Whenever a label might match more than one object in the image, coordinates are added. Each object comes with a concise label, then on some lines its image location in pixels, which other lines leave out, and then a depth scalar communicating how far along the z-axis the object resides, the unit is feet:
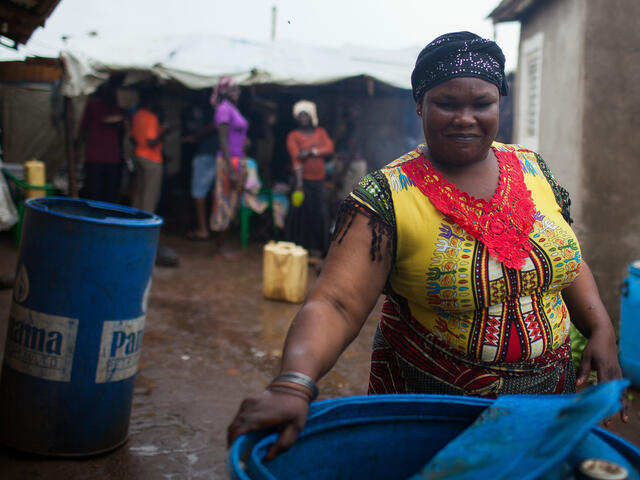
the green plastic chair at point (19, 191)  26.21
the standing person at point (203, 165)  30.30
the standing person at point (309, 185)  28.37
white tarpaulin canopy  28.48
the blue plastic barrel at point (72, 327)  9.17
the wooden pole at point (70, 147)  27.09
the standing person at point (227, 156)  26.61
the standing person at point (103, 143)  28.17
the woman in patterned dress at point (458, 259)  5.15
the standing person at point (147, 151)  27.81
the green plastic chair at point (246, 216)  31.83
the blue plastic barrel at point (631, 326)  14.08
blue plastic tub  3.97
